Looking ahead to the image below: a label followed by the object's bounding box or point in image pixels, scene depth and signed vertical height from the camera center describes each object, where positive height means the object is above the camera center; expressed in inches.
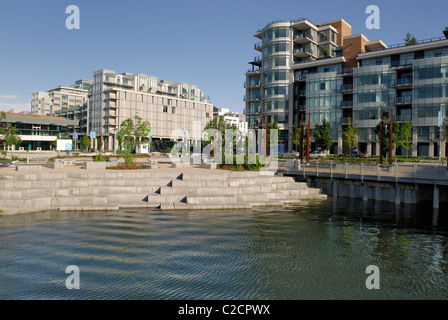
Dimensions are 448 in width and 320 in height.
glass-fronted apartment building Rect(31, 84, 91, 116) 5615.2 +829.7
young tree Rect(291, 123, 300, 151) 2514.8 +123.1
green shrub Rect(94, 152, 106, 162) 1376.7 -26.5
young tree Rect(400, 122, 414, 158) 2112.5 +103.7
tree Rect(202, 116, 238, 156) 1551.7 +111.9
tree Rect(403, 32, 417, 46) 2945.1 +971.0
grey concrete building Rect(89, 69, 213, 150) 4237.2 +581.9
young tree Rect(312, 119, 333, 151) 2269.9 +95.0
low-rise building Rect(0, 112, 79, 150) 3998.5 +262.8
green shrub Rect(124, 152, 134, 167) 1225.4 -29.7
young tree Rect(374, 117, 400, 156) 1976.6 +86.3
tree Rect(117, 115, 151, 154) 2297.0 +110.6
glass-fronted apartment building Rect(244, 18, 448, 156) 2242.9 +517.4
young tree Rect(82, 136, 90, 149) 3911.2 +99.8
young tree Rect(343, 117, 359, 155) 2336.4 +116.5
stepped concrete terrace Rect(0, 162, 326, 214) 809.5 -100.9
